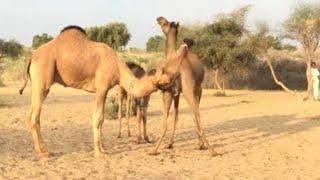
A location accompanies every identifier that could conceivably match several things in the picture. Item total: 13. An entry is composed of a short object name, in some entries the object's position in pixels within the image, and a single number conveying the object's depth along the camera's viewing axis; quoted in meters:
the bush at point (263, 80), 41.97
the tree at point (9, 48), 34.31
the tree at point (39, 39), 76.95
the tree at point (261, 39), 31.36
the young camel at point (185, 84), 11.52
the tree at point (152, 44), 85.36
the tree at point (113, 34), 67.56
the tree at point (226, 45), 34.57
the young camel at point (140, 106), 13.14
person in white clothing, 27.20
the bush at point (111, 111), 18.44
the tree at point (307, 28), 29.19
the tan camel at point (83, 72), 10.56
